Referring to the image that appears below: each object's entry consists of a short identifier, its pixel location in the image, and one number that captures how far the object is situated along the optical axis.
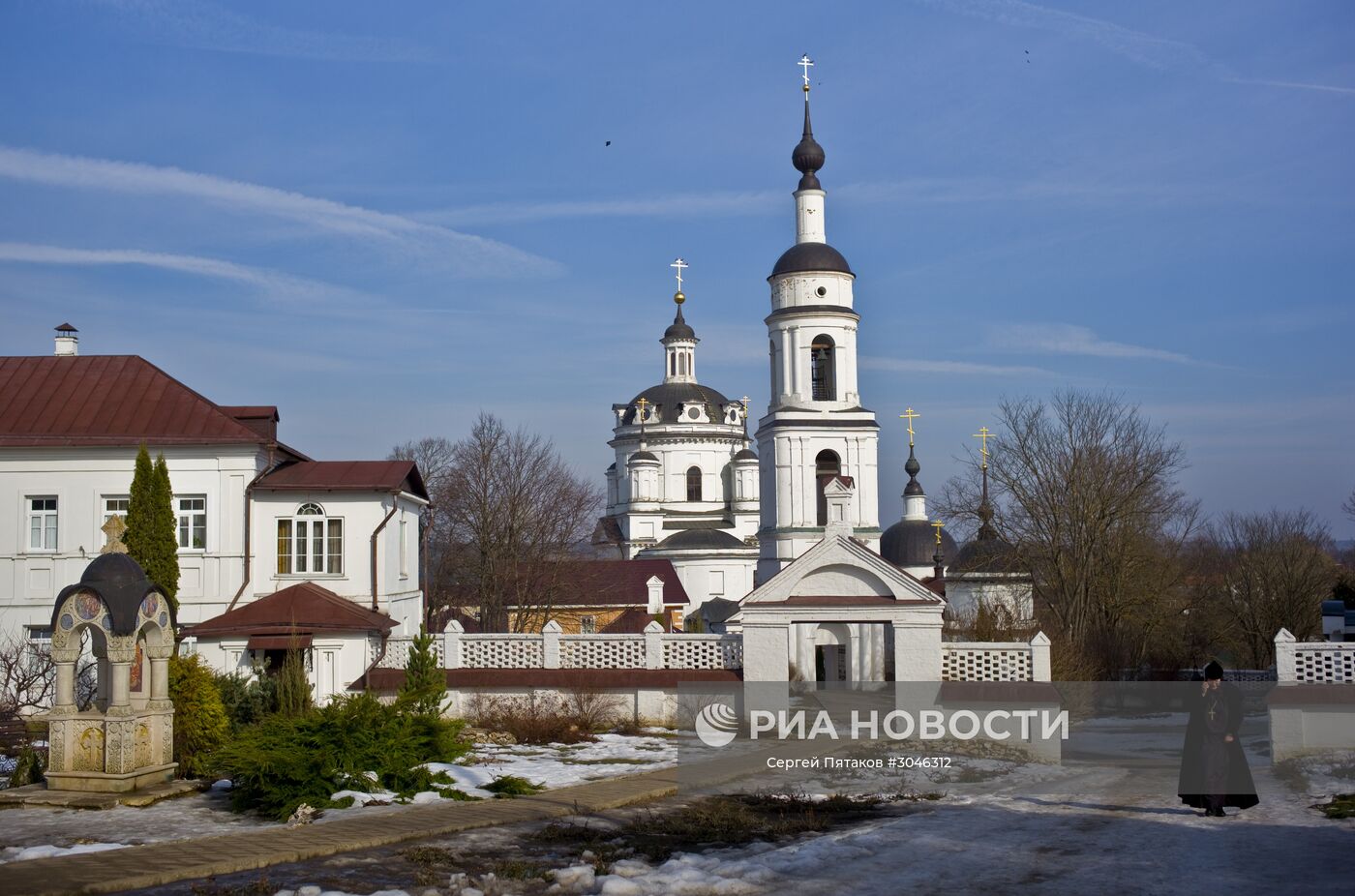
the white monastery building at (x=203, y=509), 25.84
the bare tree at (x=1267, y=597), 45.47
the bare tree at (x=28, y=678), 22.55
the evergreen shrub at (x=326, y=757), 13.60
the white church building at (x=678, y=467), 80.62
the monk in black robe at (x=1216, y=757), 13.24
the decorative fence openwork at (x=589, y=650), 23.22
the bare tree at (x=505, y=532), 47.91
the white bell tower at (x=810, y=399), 46.12
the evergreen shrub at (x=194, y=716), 16.75
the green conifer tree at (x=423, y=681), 16.53
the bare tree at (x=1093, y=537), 37.41
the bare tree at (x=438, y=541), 52.09
